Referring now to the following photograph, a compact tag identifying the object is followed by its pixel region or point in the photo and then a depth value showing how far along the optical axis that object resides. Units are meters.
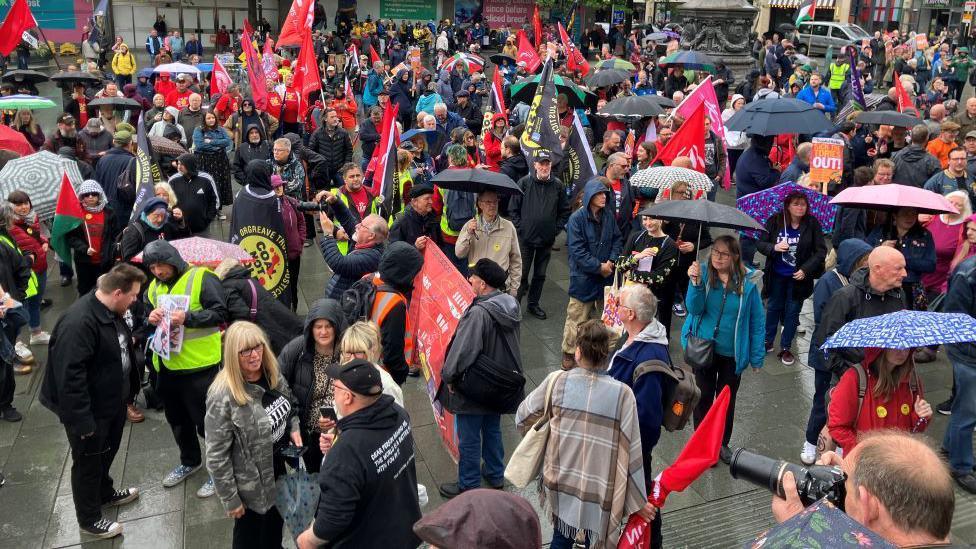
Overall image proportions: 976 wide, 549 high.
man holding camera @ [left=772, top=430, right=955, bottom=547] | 2.55
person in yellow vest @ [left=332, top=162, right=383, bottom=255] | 8.77
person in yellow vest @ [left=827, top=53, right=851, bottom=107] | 19.77
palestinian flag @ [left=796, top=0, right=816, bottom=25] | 24.42
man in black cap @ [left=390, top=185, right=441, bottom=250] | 7.88
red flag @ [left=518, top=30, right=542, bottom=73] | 18.08
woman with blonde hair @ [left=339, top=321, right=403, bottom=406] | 4.61
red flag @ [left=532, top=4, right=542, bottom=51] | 22.72
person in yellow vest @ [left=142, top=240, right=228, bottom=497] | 5.59
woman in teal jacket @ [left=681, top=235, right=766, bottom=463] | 5.88
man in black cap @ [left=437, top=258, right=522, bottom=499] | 5.21
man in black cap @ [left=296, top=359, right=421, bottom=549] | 3.67
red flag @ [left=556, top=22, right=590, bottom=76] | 19.56
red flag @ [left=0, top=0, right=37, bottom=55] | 14.53
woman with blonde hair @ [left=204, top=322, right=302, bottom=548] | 4.32
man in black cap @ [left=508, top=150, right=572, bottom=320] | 8.72
